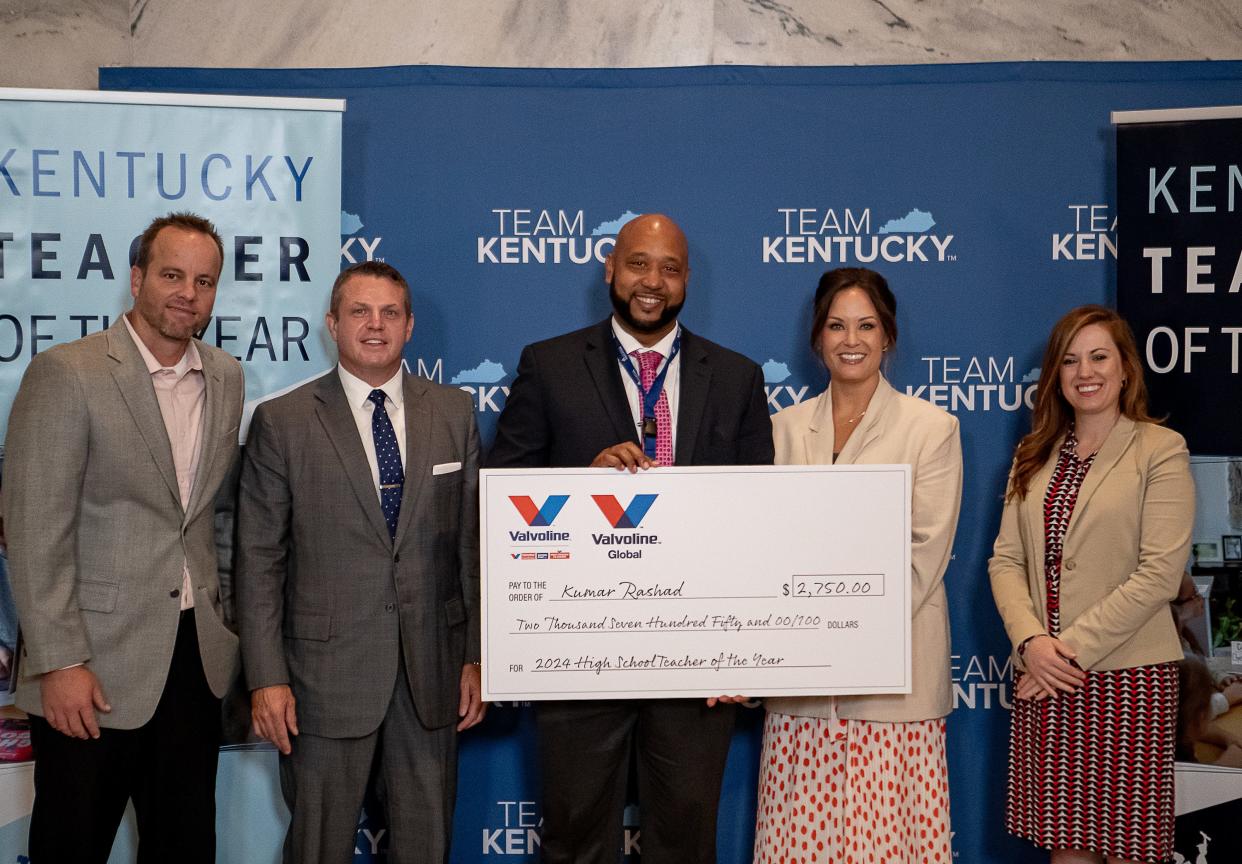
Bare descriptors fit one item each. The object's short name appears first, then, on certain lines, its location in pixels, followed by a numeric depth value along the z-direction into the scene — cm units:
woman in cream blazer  263
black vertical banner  313
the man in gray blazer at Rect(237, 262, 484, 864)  254
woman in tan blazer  261
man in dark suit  262
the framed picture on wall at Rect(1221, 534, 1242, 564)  315
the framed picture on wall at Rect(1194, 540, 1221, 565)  316
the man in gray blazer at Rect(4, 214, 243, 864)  234
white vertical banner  298
